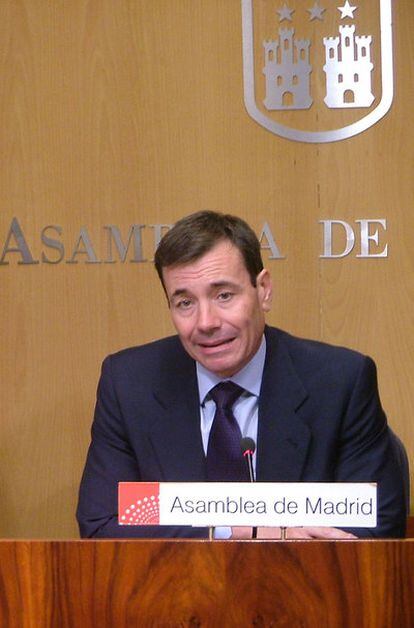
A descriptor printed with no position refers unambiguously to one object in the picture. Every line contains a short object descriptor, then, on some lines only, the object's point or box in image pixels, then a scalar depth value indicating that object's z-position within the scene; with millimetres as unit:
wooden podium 4276
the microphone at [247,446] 4532
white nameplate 4340
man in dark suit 4799
